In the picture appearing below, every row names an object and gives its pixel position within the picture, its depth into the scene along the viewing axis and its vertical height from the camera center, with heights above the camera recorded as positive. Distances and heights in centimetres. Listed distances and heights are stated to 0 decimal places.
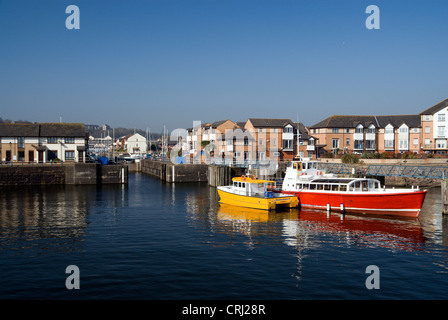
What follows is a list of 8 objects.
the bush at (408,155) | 8112 -40
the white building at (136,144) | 18962 +490
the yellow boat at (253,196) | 4272 -475
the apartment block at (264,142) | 9412 +292
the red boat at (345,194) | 3828 -418
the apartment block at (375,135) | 9919 +482
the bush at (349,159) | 7825 -106
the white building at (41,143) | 7975 +237
